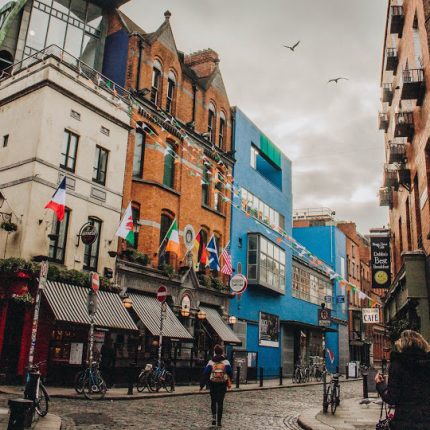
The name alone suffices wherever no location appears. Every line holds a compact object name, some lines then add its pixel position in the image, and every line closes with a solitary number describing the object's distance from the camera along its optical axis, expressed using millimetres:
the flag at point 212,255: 25438
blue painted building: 31641
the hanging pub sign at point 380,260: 22812
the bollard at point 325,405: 13345
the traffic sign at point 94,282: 15150
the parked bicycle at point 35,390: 8969
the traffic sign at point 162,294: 18844
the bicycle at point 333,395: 13511
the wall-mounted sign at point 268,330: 33000
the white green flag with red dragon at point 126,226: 19656
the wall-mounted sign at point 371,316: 24219
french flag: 16859
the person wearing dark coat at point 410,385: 4590
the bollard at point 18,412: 6555
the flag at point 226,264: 26281
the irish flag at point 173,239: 22281
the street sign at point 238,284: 26766
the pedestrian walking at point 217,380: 10477
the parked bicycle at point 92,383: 14537
